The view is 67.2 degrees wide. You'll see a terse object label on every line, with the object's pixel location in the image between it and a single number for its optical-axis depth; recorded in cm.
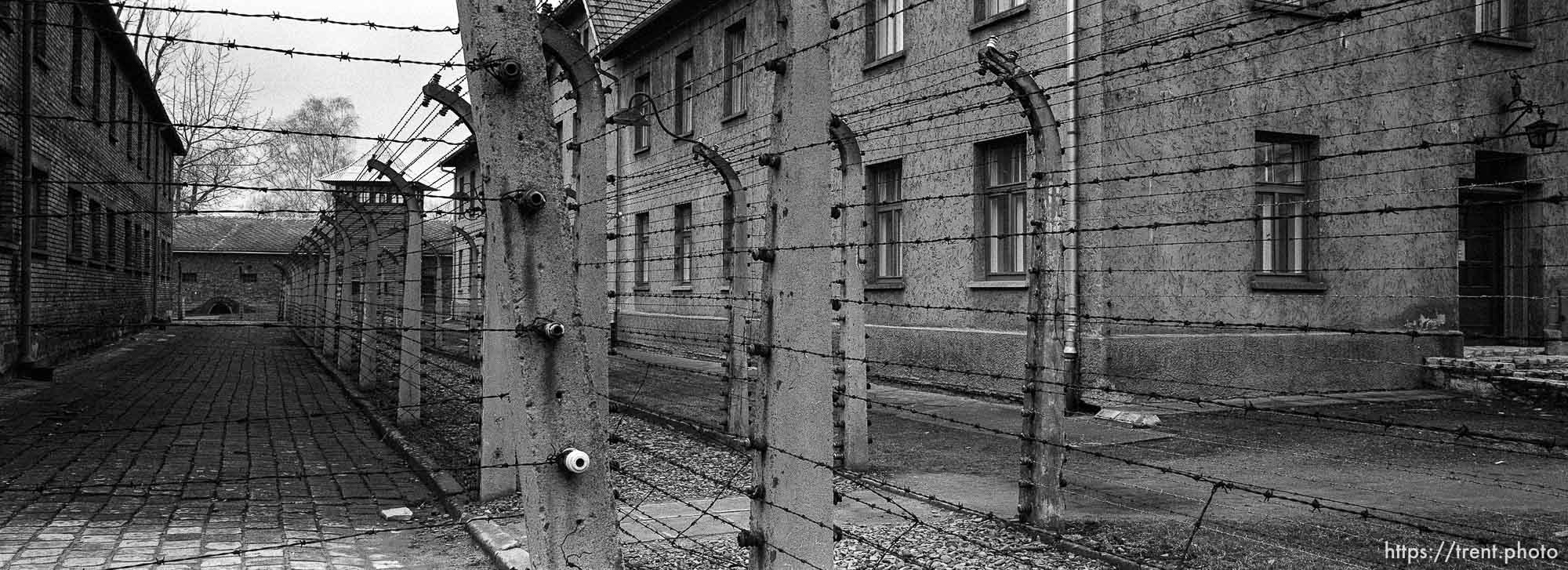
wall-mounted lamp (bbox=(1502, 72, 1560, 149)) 1253
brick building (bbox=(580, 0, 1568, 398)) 1305
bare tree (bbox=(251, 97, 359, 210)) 6275
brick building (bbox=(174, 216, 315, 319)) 5816
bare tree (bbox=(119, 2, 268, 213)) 4334
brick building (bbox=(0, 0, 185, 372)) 1652
